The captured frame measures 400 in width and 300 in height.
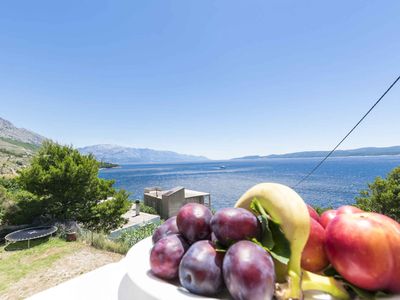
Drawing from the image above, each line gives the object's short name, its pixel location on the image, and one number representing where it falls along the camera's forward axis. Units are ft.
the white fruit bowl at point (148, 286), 0.69
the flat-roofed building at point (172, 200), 49.44
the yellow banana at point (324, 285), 0.70
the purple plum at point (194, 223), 0.98
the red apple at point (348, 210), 0.98
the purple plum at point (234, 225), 0.83
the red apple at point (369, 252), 0.68
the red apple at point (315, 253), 0.85
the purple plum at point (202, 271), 0.76
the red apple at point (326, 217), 1.02
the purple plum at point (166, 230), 1.14
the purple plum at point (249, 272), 0.67
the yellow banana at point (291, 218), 0.72
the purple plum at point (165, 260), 0.88
